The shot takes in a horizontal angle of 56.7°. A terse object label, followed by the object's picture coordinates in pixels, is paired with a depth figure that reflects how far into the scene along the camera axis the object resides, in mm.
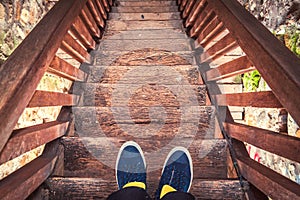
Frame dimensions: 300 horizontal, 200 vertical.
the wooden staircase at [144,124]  1273
